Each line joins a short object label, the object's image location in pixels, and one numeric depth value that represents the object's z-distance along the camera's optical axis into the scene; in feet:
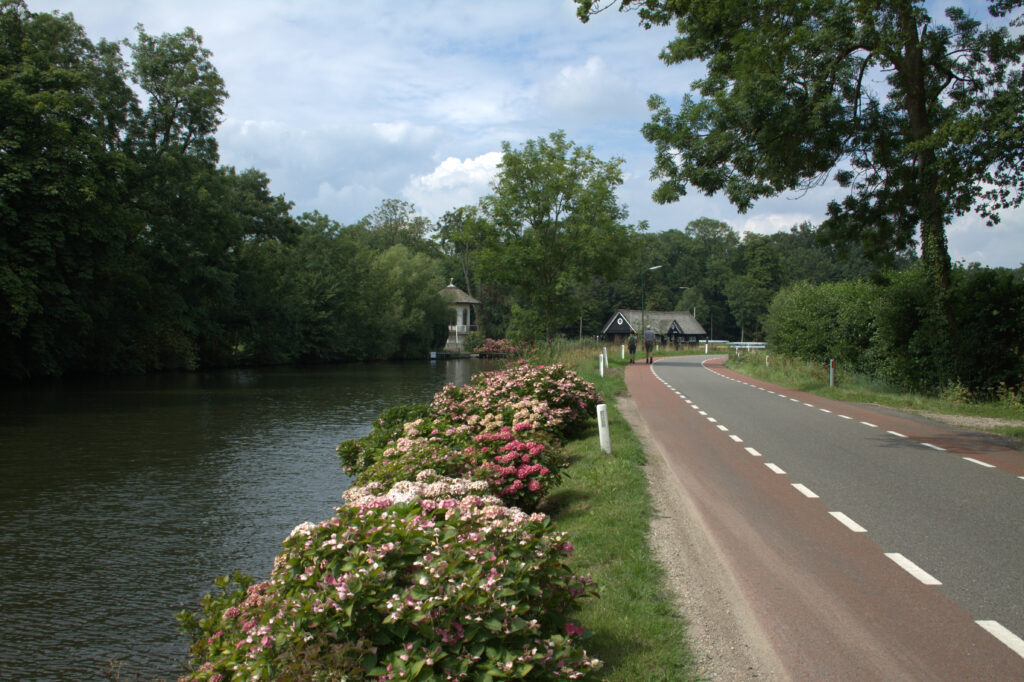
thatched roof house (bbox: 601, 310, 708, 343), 326.65
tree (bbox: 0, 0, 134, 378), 95.25
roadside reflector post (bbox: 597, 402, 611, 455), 39.27
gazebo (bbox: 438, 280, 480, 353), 315.99
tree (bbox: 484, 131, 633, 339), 123.95
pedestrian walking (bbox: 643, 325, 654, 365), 149.48
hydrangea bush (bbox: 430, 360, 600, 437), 38.50
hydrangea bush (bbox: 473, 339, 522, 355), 102.45
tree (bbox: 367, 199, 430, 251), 364.17
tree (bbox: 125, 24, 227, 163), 142.51
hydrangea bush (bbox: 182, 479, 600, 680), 11.97
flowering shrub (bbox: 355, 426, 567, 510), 27.81
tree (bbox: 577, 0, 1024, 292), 45.09
